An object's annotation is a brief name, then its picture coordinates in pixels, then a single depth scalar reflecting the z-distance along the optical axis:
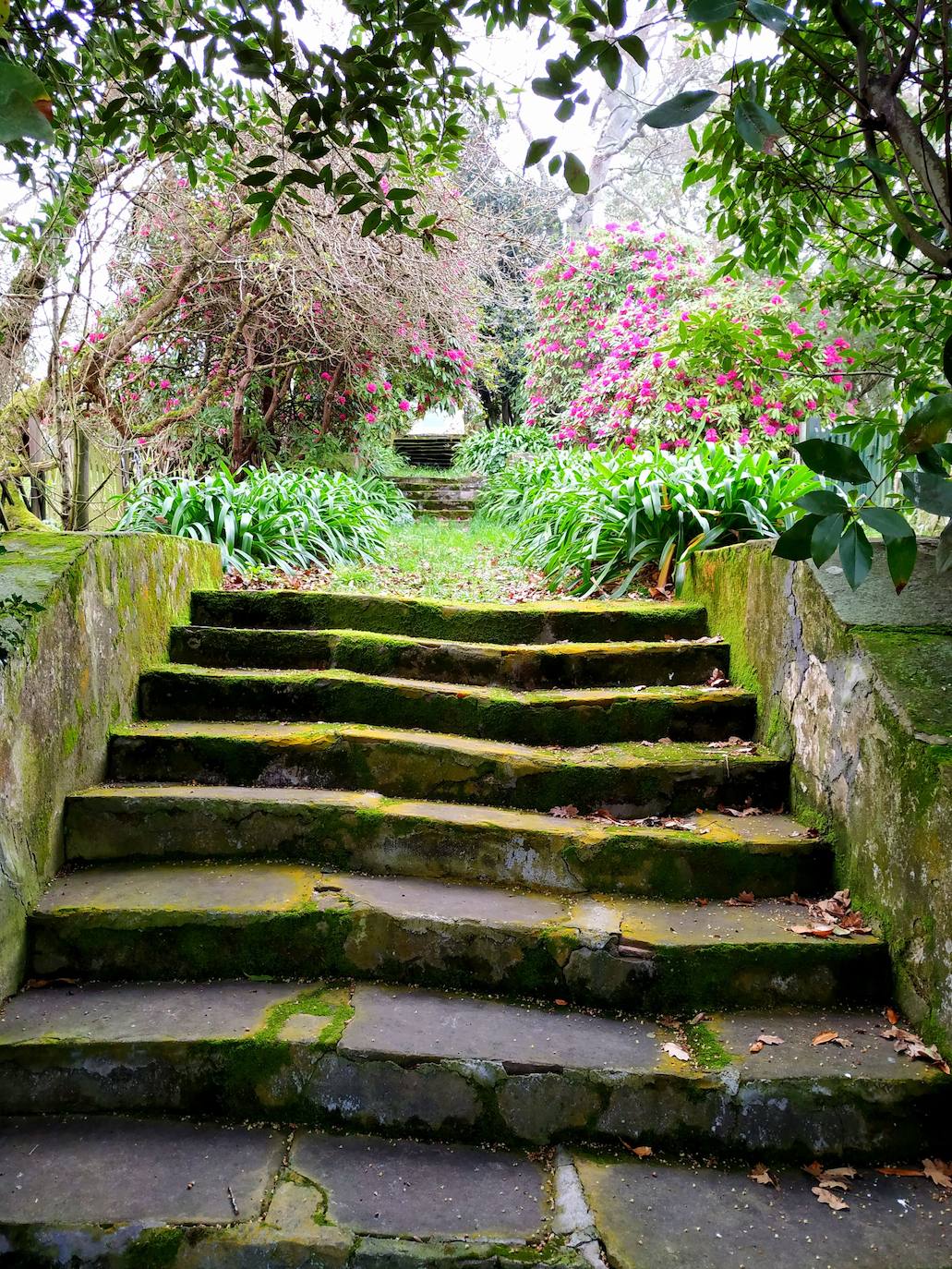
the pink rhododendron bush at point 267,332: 4.64
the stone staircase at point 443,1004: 1.44
